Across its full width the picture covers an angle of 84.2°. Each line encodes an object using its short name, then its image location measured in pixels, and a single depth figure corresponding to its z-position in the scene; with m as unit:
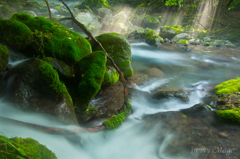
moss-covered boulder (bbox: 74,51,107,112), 3.22
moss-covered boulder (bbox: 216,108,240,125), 3.56
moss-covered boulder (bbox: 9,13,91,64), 3.67
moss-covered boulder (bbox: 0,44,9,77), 2.71
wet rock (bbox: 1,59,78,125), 2.63
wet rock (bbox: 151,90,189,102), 4.91
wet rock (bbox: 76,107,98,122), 3.36
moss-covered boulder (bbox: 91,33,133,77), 6.08
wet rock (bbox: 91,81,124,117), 4.09
